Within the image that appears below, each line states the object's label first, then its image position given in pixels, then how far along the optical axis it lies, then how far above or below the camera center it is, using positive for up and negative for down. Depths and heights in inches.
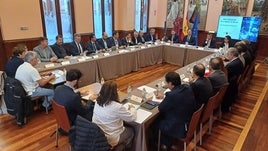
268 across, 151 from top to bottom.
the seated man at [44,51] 178.8 -25.8
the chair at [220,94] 109.4 -37.4
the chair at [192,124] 81.8 -42.1
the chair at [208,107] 96.5 -40.8
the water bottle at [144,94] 104.4 -36.9
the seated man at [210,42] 265.7 -20.7
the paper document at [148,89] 114.0 -37.3
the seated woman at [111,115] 75.0 -34.7
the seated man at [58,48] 198.5 -24.9
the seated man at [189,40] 289.1 -20.2
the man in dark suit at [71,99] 86.4 -33.0
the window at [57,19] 245.8 +5.5
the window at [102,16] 305.7 +12.8
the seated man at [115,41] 253.1 -21.1
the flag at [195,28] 330.4 -3.0
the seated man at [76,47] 211.0 -24.9
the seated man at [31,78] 122.7 -35.2
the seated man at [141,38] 294.7 -19.2
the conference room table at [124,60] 171.3 -37.3
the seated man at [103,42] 244.5 -22.0
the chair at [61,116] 83.9 -40.6
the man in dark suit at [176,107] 82.6 -34.4
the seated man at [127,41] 267.1 -22.2
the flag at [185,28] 342.2 -3.4
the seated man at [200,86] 97.5 -29.5
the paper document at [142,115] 84.1 -39.5
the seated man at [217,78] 112.5 -28.9
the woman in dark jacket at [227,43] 236.1 -20.5
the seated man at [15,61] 129.4 -25.3
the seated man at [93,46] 226.4 -25.3
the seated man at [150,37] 308.4 -18.2
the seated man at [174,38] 306.2 -19.2
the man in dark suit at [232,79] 139.3 -36.3
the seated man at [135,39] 284.8 -20.3
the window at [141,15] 374.4 +19.3
